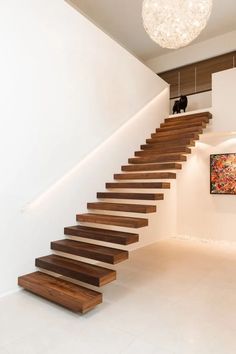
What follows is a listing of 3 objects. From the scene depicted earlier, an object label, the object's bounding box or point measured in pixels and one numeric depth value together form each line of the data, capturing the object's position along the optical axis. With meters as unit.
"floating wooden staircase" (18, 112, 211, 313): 2.71
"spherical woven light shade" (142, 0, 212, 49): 2.86
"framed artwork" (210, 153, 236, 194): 5.43
